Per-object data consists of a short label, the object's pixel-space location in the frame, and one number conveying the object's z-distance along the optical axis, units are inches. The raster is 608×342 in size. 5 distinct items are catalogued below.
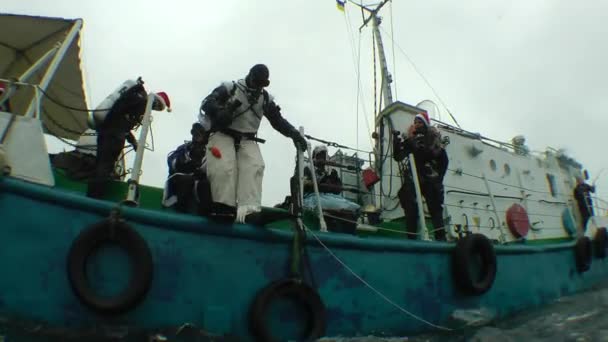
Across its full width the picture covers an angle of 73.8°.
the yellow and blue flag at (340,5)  402.3
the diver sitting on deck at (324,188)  174.1
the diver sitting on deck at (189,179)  120.5
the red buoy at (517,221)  265.0
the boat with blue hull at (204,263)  97.1
